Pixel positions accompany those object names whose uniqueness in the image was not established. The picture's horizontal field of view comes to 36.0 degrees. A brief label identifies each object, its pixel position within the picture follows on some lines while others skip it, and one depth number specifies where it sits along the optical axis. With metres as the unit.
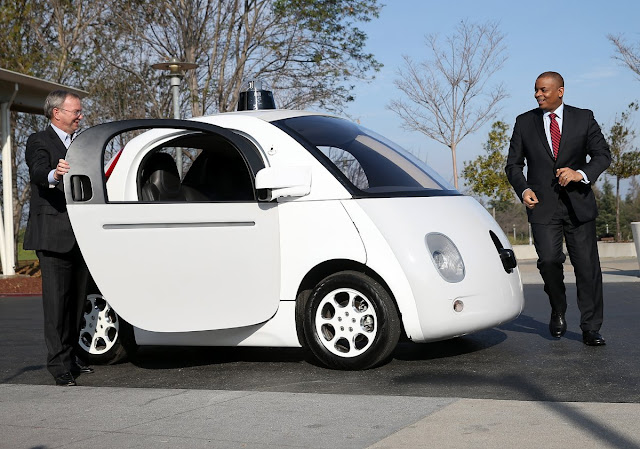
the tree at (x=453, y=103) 31.02
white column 19.70
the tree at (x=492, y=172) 36.84
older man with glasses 6.26
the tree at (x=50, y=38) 25.84
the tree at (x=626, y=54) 28.03
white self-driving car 6.09
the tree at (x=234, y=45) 24.34
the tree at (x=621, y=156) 35.62
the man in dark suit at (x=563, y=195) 7.09
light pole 18.72
